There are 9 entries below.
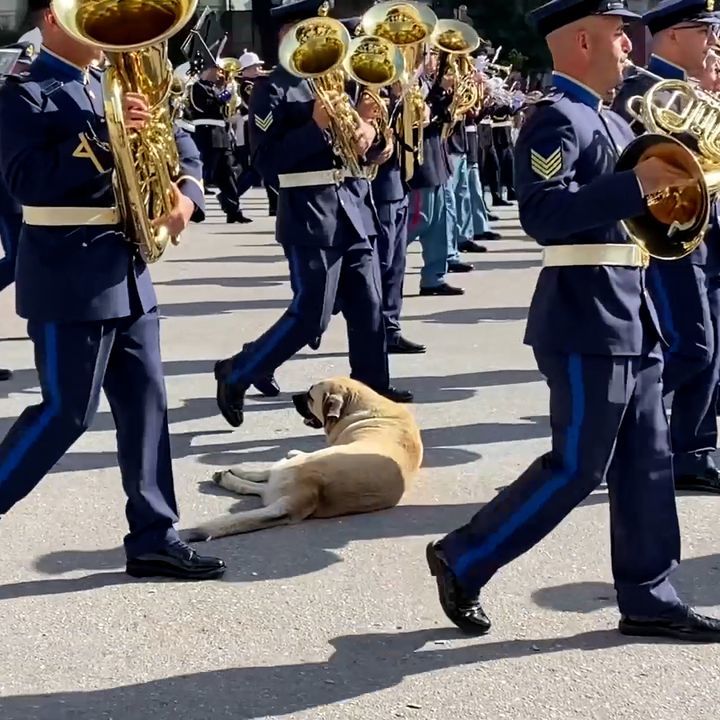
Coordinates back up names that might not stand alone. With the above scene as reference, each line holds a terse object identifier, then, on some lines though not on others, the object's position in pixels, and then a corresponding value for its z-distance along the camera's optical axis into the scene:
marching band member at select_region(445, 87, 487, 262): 10.43
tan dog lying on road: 4.80
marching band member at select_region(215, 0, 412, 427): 6.02
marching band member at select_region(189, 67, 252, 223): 16.58
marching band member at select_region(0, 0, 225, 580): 3.94
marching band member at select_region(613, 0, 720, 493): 4.97
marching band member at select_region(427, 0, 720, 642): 3.61
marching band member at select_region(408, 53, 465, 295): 9.28
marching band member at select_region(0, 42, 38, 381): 7.29
